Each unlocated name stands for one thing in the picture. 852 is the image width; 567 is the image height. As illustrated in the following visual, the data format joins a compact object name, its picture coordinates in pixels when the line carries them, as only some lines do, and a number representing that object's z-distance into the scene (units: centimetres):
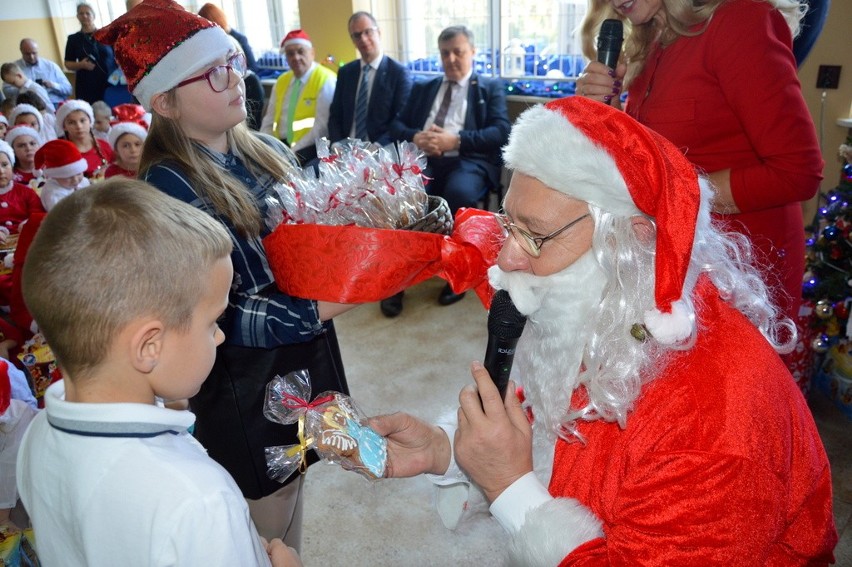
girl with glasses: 161
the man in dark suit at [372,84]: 551
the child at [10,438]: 221
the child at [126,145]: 432
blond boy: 99
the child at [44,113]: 738
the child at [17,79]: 849
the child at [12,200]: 434
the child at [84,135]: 559
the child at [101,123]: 686
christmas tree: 310
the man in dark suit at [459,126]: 492
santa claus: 107
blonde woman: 176
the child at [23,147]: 542
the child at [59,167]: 434
